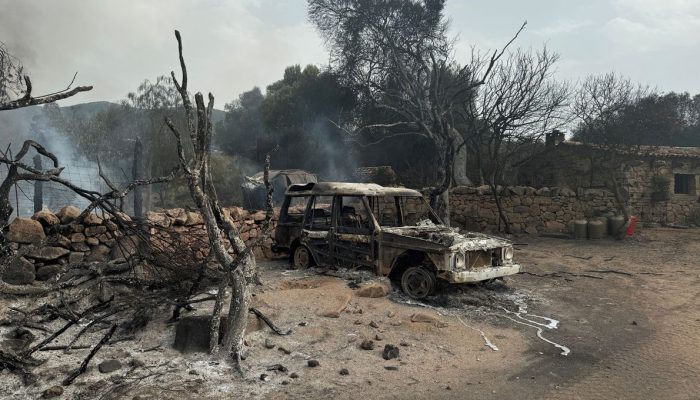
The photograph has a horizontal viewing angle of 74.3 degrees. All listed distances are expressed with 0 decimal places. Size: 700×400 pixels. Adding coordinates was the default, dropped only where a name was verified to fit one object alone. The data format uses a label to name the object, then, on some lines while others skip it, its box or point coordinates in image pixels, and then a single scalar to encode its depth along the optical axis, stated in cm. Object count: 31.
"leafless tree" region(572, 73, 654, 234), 1742
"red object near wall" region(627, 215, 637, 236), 1389
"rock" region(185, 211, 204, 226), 844
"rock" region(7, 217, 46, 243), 616
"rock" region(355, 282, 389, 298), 635
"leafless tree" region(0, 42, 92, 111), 313
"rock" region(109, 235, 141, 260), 690
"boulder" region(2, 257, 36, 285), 595
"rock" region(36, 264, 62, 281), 634
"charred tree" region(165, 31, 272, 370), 423
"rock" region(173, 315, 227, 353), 450
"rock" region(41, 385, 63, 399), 358
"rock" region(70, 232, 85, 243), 679
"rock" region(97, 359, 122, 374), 400
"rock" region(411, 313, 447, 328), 546
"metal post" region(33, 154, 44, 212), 783
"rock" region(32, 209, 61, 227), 647
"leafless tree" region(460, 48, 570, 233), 1742
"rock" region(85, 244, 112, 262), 684
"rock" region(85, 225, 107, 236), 694
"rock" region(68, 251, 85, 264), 674
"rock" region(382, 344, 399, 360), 459
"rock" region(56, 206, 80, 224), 658
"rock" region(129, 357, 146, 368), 412
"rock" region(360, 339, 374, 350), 476
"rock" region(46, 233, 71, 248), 659
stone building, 1800
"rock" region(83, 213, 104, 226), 691
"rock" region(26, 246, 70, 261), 637
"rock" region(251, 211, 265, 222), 1024
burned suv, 643
